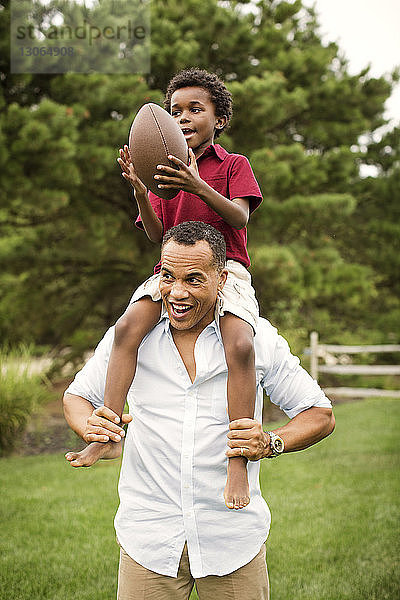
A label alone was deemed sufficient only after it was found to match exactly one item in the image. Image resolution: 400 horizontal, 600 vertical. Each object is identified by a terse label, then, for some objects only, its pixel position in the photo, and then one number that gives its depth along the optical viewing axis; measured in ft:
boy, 7.17
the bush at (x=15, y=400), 28.37
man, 6.97
